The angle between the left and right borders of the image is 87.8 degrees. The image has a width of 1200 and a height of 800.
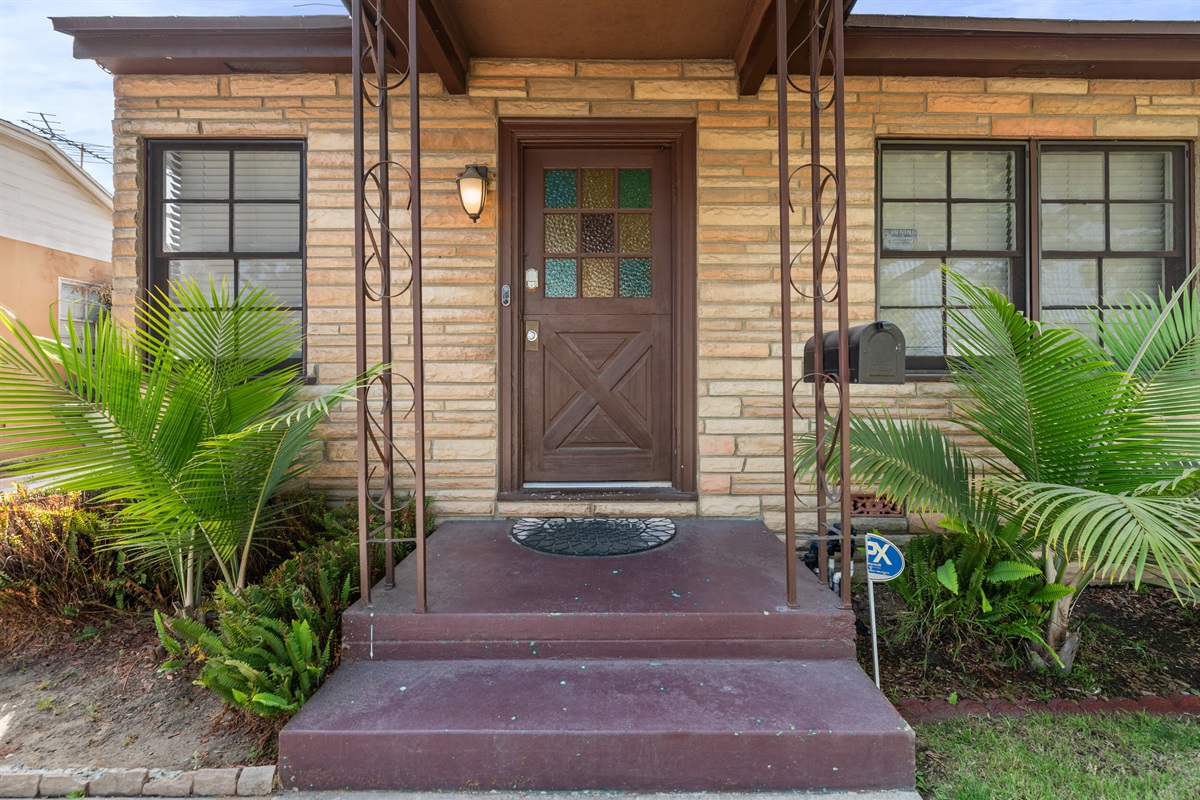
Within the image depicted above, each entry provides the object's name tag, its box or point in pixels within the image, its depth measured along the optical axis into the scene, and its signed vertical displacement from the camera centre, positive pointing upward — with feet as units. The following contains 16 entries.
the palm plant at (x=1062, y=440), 7.29 -0.51
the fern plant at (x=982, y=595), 8.14 -2.67
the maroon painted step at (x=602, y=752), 6.01 -3.39
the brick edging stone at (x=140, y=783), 6.15 -3.80
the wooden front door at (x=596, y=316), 12.13 +1.66
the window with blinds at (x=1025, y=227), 12.13 +3.43
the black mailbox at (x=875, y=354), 7.89 +0.60
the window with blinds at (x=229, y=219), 12.01 +3.55
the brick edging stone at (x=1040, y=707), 7.49 -3.75
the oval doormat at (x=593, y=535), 9.77 -2.25
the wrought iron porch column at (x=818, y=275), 7.54 +1.54
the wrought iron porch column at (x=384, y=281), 7.43 +1.48
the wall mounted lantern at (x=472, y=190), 11.05 +3.77
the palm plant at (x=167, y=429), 7.85 -0.36
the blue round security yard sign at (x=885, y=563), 7.93 -2.07
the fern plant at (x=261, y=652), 6.59 -2.82
